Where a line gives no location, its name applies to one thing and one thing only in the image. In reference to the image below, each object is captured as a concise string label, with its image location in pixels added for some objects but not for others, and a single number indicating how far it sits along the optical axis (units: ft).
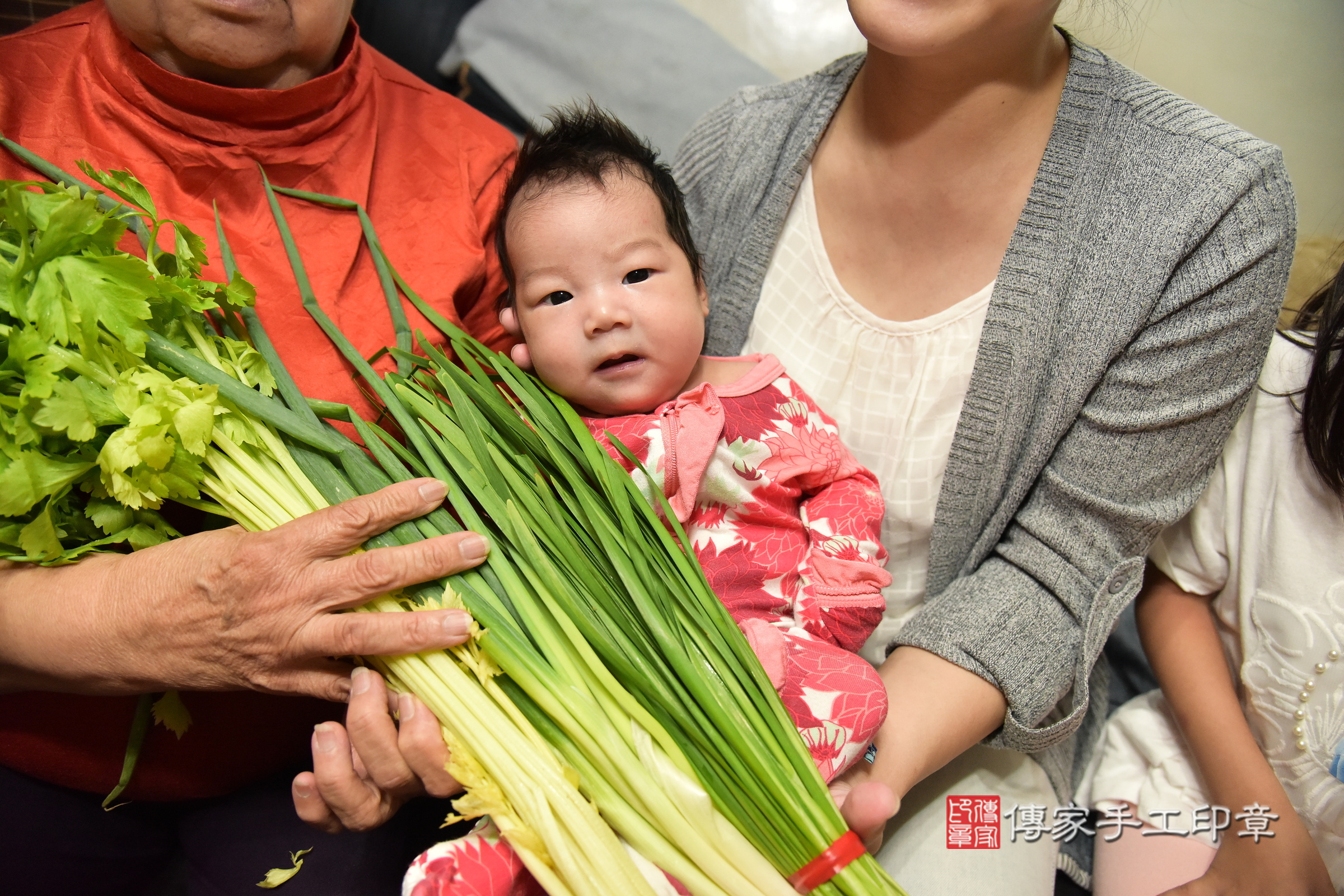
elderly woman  2.18
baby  2.41
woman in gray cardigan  2.41
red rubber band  2.08
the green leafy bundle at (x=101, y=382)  2.08
